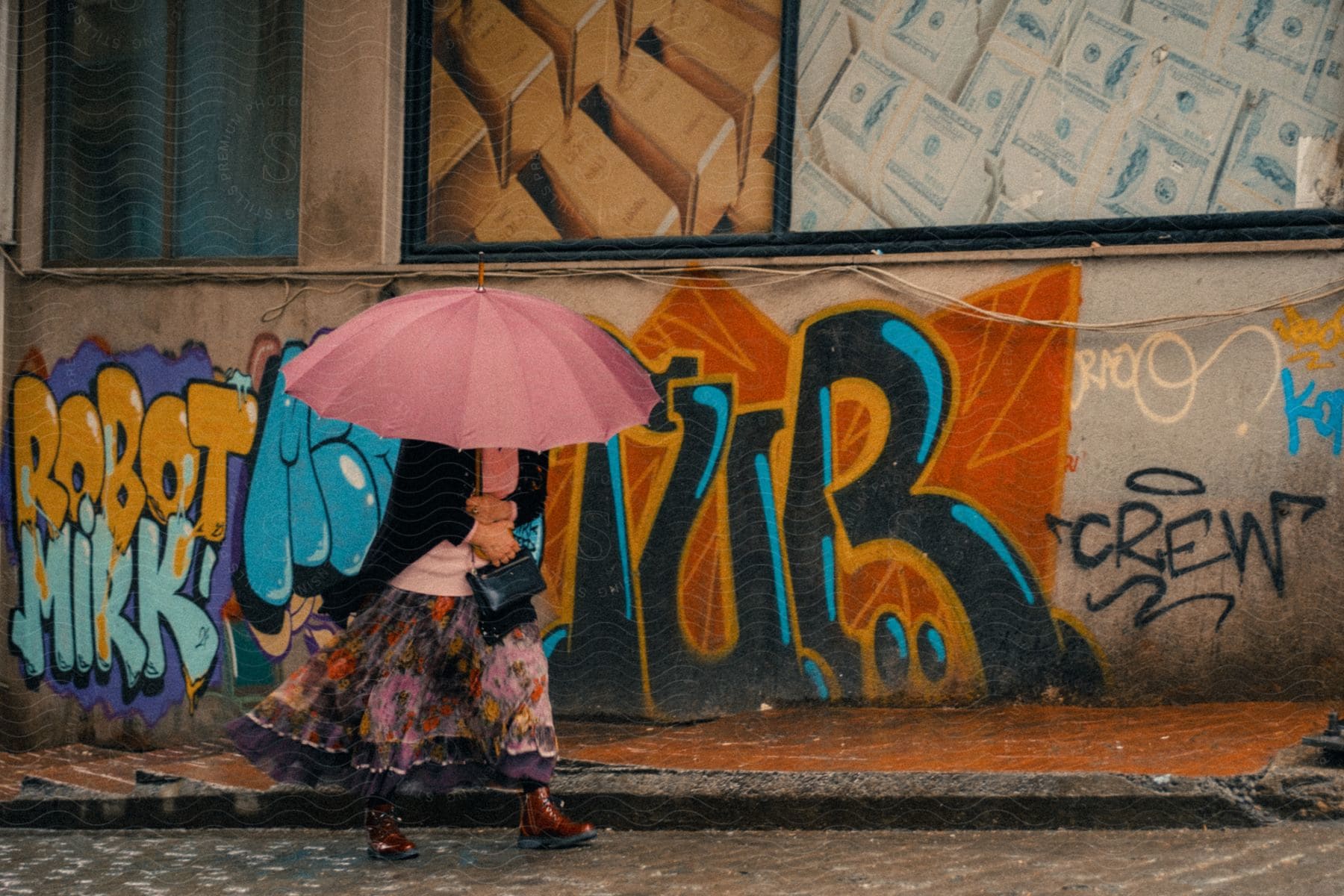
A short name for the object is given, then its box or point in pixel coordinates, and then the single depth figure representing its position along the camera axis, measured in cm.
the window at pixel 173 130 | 741
